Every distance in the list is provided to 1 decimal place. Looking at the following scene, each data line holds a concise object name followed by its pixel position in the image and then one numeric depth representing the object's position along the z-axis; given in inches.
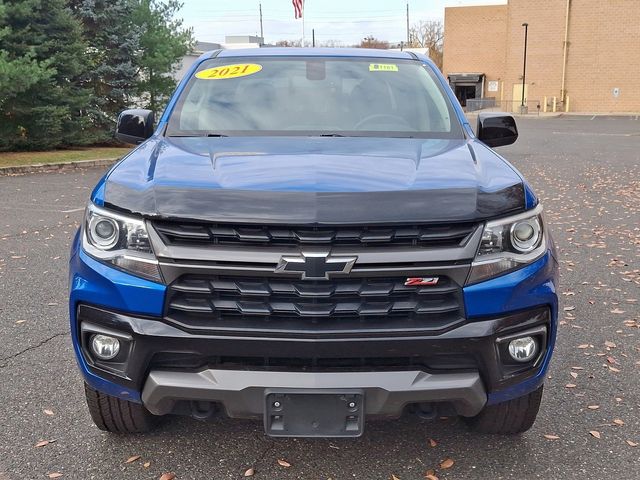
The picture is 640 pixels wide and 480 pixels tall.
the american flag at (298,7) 863.1
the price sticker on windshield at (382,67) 158.2
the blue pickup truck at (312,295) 90.1
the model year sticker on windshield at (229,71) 154.6
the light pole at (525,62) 2057.1
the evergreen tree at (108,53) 729.0
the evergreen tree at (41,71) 617.9
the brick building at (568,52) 1987.0
